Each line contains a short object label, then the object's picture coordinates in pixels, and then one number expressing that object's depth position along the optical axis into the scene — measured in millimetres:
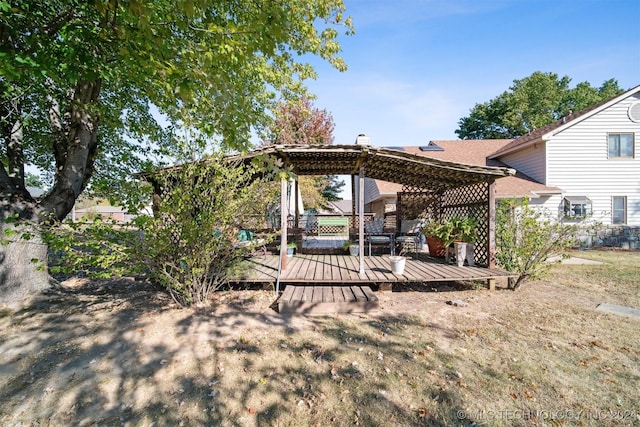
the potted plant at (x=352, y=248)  8266
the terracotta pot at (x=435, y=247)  7617
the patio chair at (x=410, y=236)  8352
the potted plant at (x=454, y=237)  6496
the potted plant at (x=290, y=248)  8002
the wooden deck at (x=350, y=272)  5375
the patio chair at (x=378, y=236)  8000
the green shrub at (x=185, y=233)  3641
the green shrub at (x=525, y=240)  5449
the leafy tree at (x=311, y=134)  20266
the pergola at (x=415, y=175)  5711
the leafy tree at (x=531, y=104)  25203
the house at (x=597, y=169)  11898
